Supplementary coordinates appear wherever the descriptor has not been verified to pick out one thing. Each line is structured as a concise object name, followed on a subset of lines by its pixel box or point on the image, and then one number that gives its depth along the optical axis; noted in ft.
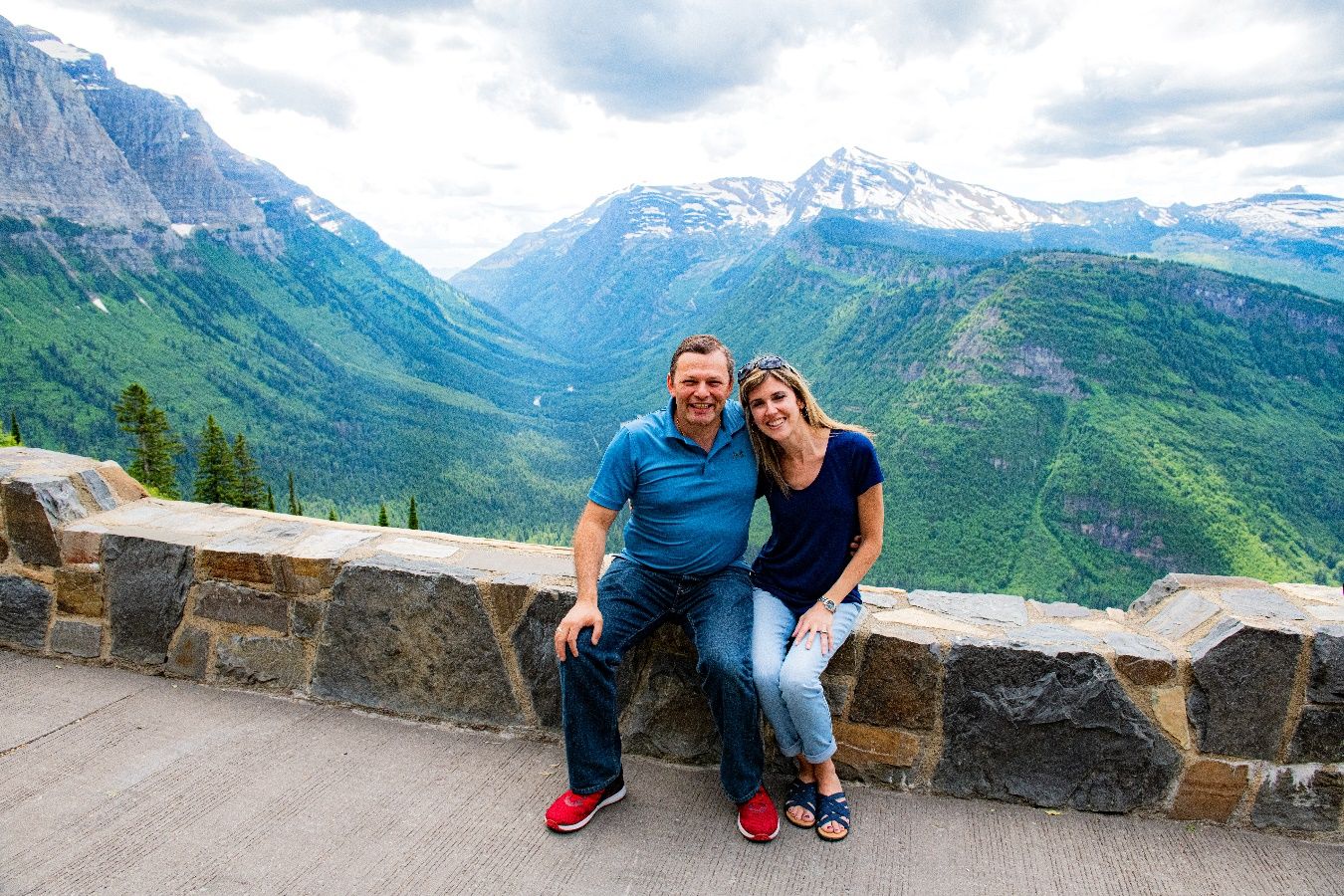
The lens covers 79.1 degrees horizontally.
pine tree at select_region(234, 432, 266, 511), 138.21
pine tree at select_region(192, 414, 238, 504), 134.62
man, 11.21
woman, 11.39
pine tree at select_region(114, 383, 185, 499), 128.47
